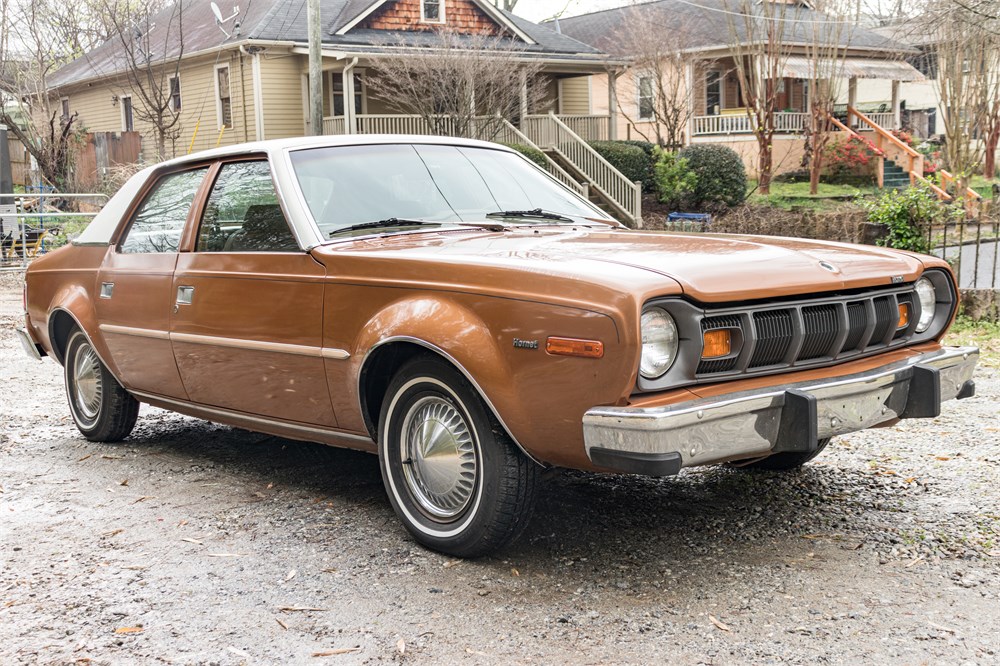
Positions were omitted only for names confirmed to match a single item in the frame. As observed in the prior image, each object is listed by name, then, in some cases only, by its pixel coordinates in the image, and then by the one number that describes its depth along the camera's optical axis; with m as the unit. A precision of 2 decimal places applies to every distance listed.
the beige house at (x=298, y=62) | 26.00
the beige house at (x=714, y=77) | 30.03
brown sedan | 3.70
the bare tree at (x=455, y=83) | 23.56
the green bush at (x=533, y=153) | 24.94
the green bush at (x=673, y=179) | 24.47
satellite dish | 27.48
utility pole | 17.97
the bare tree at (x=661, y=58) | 27.72
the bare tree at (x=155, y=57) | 24.54
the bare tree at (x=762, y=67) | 24.78
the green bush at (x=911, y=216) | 10.34
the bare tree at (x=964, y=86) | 22.67
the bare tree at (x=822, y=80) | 24.62
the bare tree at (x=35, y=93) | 26.42
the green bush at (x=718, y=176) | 24.31
